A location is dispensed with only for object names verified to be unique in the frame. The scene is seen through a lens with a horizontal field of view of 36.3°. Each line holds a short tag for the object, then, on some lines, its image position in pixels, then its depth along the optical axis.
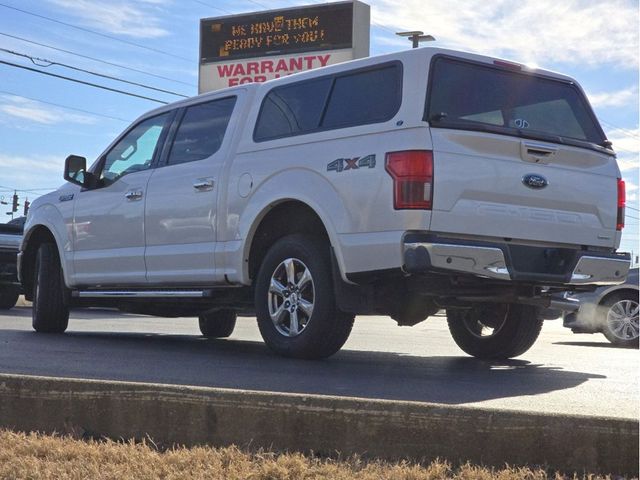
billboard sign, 27.67
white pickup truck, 6.13
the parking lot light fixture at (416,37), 25.86
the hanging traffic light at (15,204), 85.75
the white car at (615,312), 12.24
